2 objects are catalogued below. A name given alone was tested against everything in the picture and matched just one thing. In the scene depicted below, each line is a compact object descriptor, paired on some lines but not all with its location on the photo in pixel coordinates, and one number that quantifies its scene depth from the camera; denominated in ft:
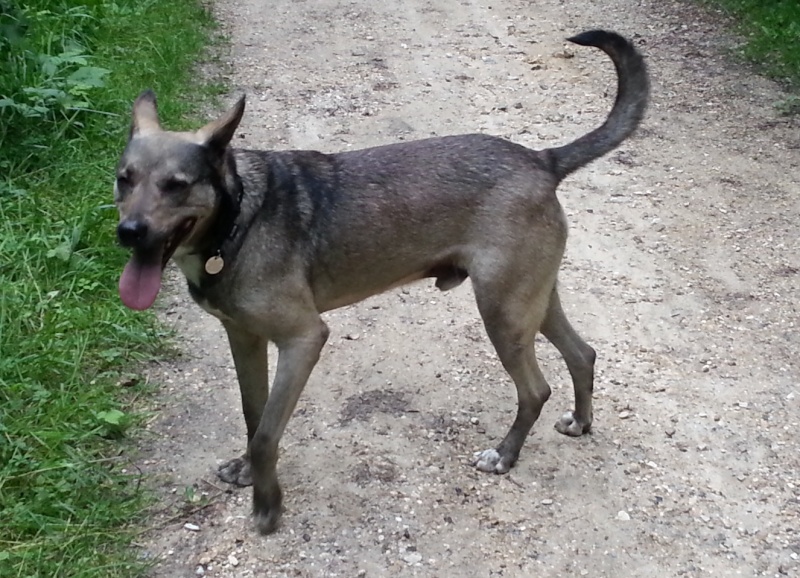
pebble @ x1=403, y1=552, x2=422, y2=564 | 11.83
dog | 11.02
